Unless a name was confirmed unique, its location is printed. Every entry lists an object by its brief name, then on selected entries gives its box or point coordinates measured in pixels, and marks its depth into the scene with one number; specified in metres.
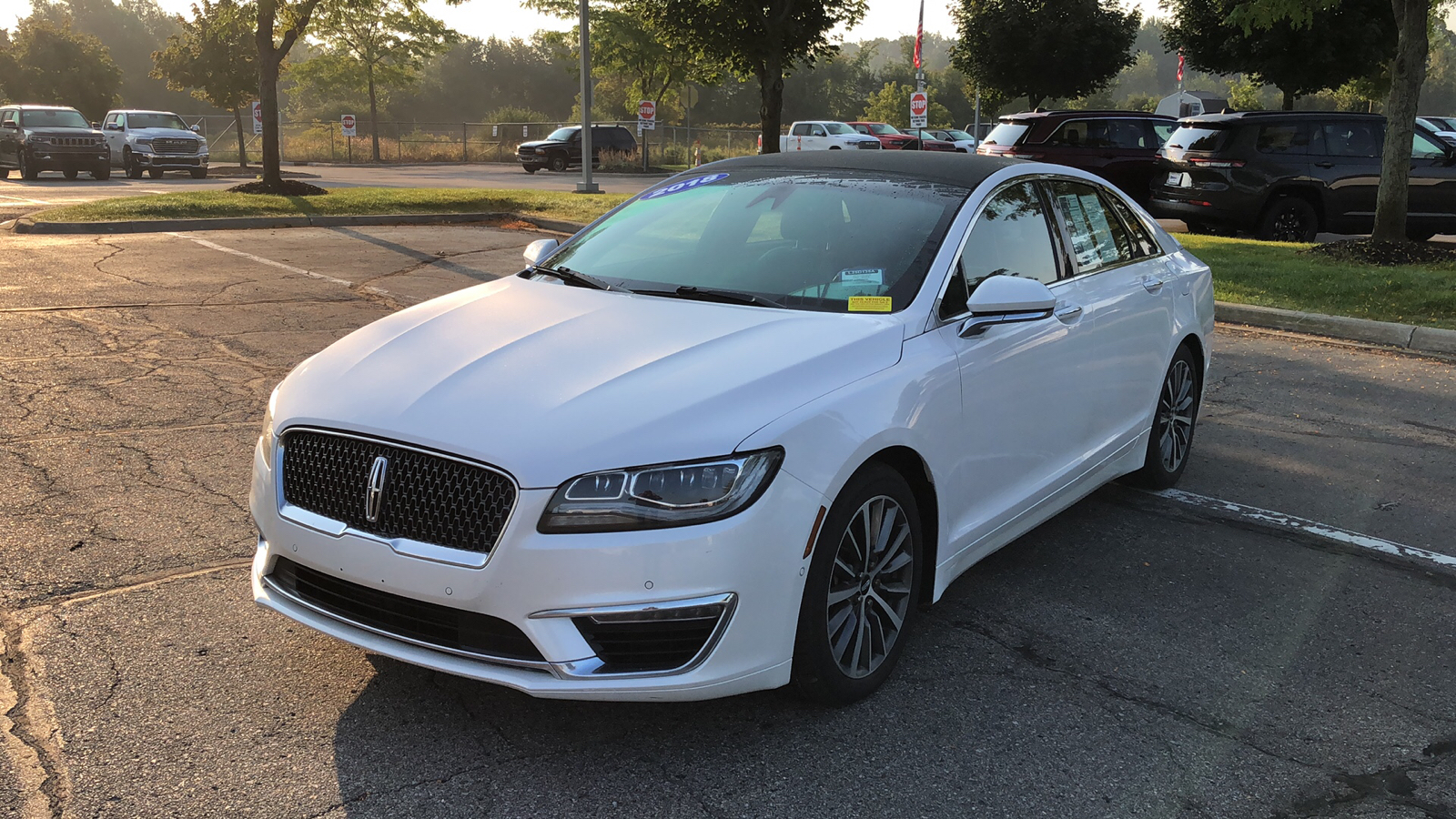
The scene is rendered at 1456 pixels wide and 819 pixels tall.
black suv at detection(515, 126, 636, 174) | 39.12
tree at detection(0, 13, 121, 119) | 51.81
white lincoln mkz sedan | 2.95
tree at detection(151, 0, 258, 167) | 39.88
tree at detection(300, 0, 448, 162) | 49.66
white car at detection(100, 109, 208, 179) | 32.69
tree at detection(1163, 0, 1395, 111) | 23.41
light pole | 21.22
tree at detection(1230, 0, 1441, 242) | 12.46
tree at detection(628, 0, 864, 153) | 19.19
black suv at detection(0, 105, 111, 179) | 29.44
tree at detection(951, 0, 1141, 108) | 30.30
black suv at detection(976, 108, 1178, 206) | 19.34
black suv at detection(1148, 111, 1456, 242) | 15.36
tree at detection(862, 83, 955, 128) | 54.00
